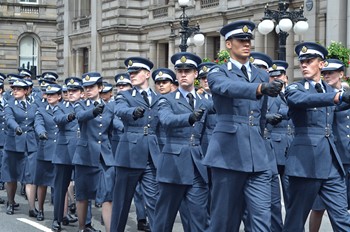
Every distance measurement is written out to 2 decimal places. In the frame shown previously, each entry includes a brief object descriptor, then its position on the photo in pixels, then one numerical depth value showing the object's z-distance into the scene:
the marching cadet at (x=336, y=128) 10.09
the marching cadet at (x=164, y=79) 10.45
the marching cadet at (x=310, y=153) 8.77
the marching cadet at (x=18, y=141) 14.82
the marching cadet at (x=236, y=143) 8.00
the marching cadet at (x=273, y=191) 10.27
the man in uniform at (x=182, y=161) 9.34
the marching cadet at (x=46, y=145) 13.57
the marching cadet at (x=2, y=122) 17.14
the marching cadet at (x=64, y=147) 12.55
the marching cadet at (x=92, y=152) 11.88
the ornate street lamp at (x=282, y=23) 18.66
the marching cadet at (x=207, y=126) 10.87
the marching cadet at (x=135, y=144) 10.55
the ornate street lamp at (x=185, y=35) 23.98
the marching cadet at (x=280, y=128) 10.99
